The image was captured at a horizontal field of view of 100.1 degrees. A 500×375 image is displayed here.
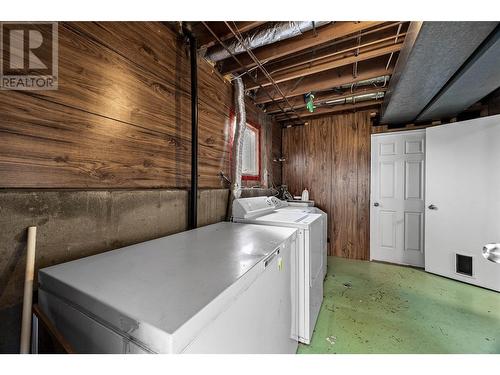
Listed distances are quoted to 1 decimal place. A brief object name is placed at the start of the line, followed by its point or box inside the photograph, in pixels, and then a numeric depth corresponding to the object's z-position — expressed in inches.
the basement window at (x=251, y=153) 106.3
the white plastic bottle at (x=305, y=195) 141.9
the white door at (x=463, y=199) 94.8
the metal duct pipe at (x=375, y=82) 97.3
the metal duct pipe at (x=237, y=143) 86.2
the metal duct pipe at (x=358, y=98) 111.3
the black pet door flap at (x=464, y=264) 102.2
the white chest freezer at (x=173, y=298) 21.3
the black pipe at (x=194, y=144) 66.3
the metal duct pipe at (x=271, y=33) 59.0
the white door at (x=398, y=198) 123.5
